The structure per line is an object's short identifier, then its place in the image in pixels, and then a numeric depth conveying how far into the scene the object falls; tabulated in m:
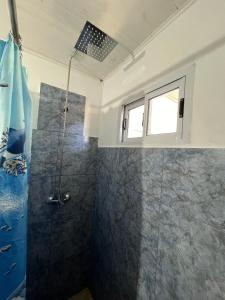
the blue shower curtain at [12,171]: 0.81
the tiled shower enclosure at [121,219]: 0.72
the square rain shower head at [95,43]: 1.15
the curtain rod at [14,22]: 0.74
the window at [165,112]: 0.86
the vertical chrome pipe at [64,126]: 1.56
